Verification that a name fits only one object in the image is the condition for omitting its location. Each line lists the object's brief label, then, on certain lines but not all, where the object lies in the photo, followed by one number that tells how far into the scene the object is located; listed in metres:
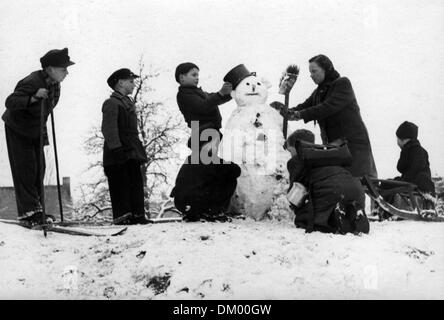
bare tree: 15.64
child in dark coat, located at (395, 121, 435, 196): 7.91
